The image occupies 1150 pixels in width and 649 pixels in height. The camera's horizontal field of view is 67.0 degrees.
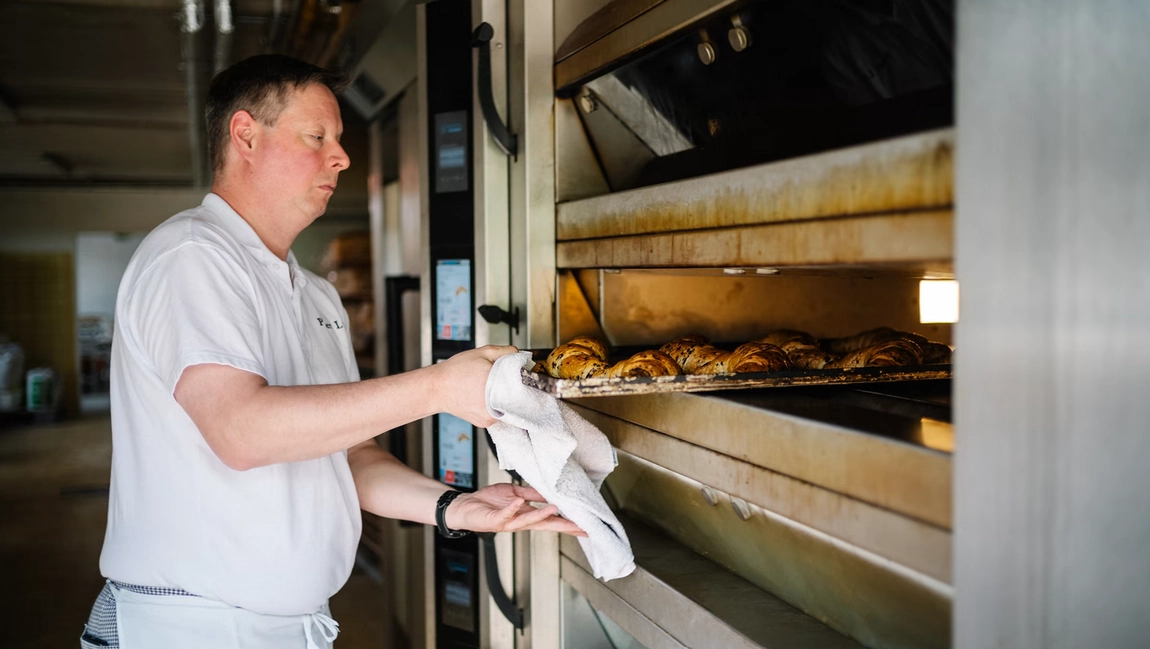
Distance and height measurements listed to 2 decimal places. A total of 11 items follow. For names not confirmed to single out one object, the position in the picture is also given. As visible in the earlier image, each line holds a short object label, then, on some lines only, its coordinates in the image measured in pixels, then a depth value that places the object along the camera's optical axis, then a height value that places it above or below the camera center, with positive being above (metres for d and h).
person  1.35 -0.16
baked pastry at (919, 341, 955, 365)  1.77 -0.10
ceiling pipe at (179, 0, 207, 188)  3.77 +1.48
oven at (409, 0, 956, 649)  1.03 +0.06
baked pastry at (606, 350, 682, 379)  1.53 -0.10
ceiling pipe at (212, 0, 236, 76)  3.77 +1.46
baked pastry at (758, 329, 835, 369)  1.73 -0.09
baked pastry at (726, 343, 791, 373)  1.54 -0.09
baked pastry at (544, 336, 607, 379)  1.58 -0.09
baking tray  1.28 -0.12
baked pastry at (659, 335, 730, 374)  1.62 -0.09
